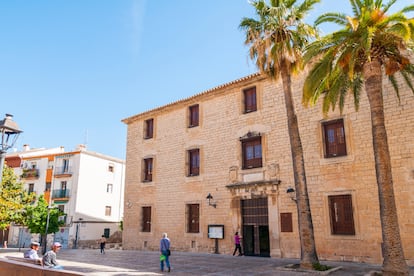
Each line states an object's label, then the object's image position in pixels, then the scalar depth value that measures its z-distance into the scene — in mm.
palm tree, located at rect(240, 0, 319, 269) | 12438
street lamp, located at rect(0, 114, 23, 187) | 7609
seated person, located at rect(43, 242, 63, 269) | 8023
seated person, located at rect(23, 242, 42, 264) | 9149
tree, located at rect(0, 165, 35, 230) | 19078
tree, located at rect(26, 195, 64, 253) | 24750
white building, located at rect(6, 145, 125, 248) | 31859
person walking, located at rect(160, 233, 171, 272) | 12047
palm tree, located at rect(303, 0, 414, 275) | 9672
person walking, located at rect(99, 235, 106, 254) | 21203
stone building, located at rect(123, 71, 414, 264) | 13438
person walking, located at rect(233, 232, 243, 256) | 16378
